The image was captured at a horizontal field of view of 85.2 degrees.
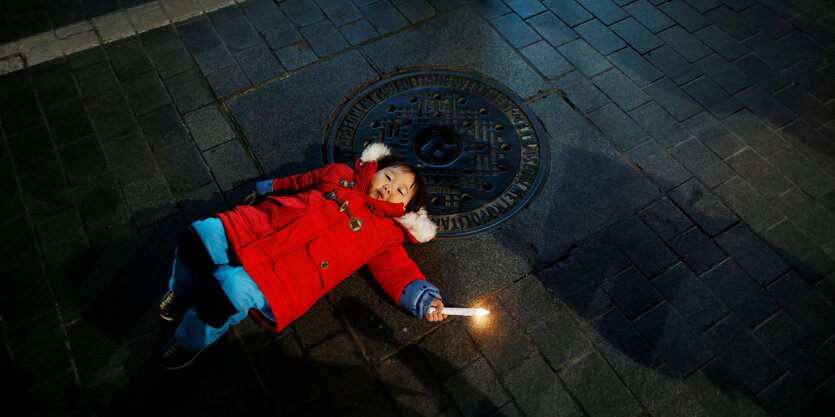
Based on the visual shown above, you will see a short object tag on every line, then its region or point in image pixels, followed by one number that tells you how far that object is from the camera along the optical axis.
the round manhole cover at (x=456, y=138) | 3.06
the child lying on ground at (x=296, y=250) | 2.17
